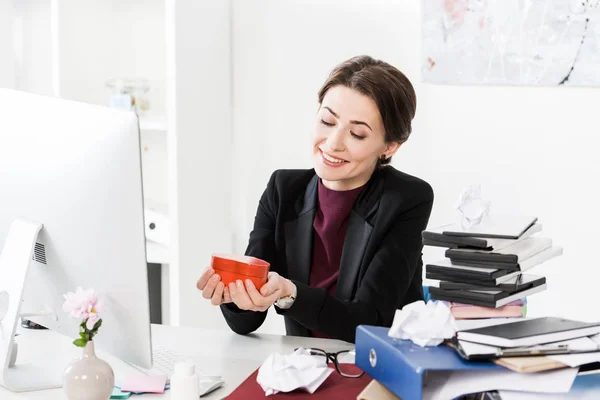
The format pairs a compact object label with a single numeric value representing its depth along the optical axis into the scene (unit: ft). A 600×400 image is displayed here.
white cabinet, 10.47
